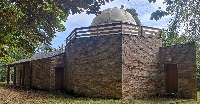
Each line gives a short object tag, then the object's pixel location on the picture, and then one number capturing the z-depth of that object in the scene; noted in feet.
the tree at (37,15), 16.10
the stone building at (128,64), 37.89
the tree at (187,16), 13.65
